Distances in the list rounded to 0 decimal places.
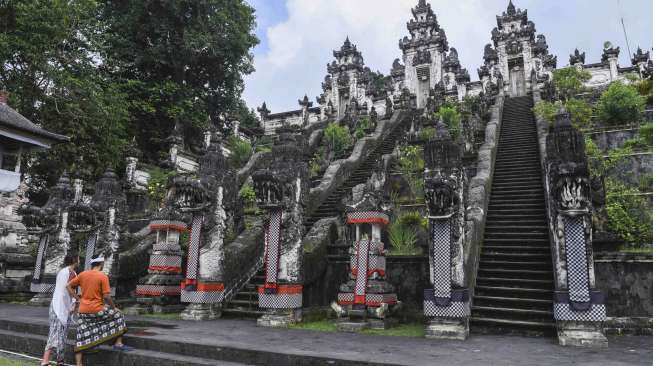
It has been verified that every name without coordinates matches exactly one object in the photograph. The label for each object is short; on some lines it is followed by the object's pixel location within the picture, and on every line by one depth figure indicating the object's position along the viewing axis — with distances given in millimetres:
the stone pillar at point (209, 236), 9688
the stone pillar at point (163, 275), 10414
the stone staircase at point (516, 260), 7969
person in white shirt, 6246
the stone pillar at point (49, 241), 12086
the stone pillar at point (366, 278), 8461
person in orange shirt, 6207
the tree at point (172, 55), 25047
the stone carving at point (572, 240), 6836
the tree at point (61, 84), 16391
